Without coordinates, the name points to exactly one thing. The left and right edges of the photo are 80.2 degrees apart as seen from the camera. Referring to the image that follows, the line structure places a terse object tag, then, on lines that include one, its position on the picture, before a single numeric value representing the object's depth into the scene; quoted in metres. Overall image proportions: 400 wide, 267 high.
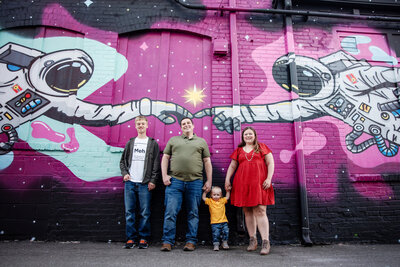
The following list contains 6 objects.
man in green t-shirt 3.35
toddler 3.39
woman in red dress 3.24
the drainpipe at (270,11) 4.47
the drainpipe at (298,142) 3.77
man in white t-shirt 3.47
